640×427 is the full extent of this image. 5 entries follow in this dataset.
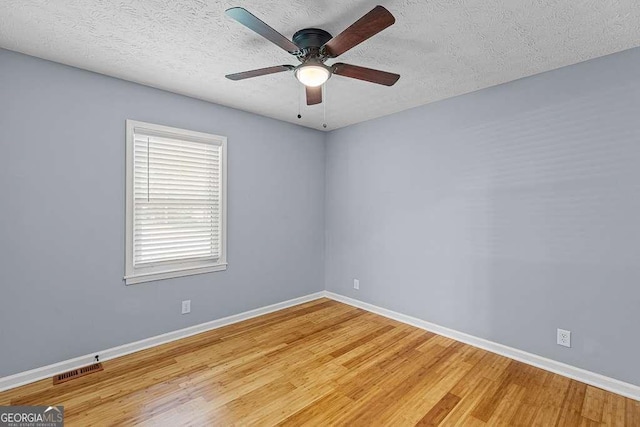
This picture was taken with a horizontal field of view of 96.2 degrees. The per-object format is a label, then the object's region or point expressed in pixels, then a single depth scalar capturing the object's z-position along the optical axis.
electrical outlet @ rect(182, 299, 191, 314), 3.07
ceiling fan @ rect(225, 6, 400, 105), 1.54
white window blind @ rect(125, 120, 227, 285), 2.77
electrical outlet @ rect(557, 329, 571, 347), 2.38
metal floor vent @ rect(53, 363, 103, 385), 2.28
